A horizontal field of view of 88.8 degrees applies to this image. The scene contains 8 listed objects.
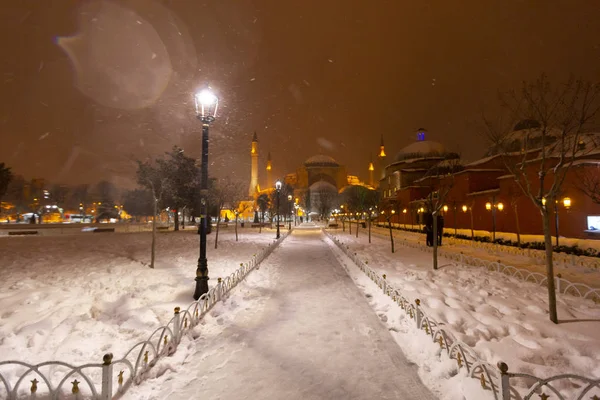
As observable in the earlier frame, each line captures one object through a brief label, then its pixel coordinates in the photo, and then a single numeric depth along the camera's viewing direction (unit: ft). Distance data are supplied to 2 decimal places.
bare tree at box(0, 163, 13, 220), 108.47
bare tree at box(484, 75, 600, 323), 22.22
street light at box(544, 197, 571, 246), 65.70
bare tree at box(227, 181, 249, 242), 120.91
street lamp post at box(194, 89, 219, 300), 27.50
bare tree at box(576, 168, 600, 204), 66.28
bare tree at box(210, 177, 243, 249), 118.52
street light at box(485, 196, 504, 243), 81.03
